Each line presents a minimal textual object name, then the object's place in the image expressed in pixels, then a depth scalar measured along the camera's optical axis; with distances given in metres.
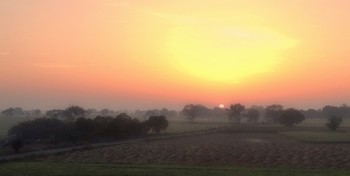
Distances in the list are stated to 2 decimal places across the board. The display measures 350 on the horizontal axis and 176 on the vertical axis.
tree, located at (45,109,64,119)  171.45
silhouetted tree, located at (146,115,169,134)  105.81
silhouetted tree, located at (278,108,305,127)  147.38
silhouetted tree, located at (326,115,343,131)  118.88
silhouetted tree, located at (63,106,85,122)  155.98
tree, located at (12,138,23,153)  59.88
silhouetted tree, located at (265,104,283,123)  166.35
